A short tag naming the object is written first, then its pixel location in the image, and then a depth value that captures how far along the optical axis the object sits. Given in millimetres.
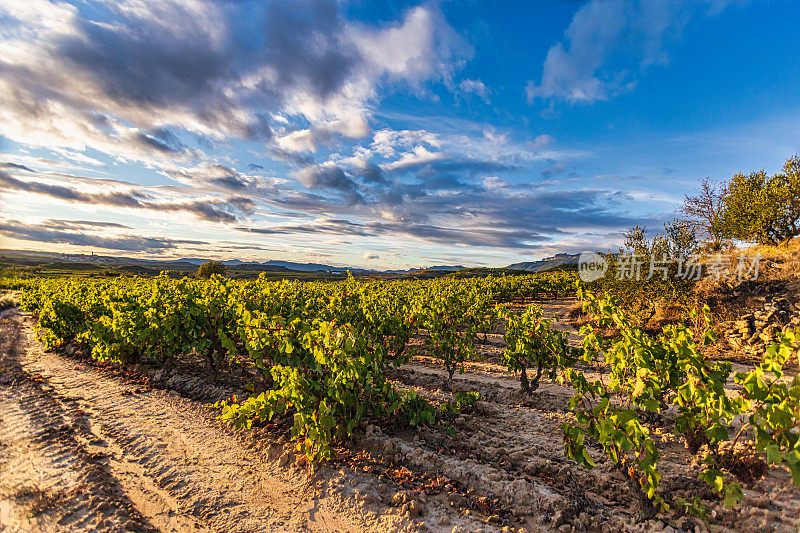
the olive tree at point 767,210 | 24797
